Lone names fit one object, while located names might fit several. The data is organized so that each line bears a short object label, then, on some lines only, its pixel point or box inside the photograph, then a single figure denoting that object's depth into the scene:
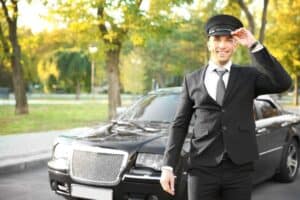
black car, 5.02
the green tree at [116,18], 14.44
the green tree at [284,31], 31.77
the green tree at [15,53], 21.47
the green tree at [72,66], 54.44
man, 2.86
